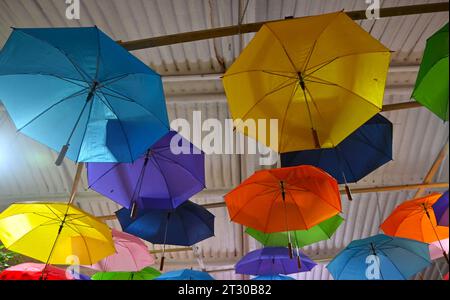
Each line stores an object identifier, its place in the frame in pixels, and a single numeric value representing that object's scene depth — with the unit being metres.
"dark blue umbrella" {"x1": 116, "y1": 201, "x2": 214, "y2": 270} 3.58
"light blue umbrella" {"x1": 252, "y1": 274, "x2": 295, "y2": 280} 3.74
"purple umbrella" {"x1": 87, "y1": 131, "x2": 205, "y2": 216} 3.06
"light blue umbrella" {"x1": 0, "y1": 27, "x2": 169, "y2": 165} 2.15
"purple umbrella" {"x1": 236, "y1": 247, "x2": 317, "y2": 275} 3.81
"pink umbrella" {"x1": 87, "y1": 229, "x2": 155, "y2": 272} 3.76
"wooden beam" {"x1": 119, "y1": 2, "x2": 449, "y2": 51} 2.45
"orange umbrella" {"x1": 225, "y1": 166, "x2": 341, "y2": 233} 2.96
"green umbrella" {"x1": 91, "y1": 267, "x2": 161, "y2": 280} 3.92
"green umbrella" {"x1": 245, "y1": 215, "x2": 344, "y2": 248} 3.67
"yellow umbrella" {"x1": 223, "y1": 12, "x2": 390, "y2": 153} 2.26
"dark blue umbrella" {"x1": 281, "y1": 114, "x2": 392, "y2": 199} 3.15
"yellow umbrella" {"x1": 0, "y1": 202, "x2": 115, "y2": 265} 2.96
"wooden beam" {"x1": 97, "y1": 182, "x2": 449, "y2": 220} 4.36
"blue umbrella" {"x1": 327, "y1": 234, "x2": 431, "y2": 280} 3.39
